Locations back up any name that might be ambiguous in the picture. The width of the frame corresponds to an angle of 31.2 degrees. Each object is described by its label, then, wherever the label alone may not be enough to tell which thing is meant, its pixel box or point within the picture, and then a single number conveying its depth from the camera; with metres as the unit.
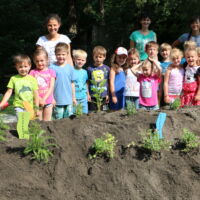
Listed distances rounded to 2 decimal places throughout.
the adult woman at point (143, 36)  7.21
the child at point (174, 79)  5.71
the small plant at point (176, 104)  4.61
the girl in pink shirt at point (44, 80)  5.30
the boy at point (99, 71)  5.88
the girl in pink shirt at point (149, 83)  5.69
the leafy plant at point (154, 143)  3.58
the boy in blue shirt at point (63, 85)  5.57
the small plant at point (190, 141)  3.67
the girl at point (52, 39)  5.95
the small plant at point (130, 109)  4.32
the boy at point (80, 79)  5.83
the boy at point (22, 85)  4.94
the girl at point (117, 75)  5.92
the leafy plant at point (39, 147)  3.56
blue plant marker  3.85
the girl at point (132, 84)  5.82
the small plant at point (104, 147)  3.54
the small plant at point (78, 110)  4.41
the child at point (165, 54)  6.21
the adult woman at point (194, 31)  6.83
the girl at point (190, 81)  5.62
